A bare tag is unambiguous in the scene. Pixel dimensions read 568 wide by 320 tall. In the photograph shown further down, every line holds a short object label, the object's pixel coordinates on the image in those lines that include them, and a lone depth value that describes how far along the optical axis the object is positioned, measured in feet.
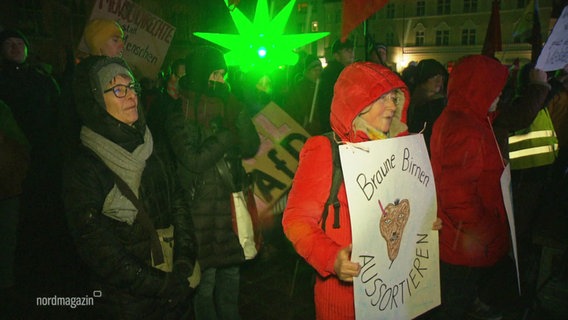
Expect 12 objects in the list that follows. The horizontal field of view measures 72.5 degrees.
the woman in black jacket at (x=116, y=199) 6.48
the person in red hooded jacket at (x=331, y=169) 6.26
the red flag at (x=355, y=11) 9.53
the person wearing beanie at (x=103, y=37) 9.42
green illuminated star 17.37
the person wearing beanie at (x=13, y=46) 14.06
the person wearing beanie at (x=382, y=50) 20.90
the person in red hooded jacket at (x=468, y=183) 8.43
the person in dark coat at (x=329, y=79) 17.46
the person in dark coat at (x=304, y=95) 18.70
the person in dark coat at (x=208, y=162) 9.29
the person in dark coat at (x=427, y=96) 13.02
